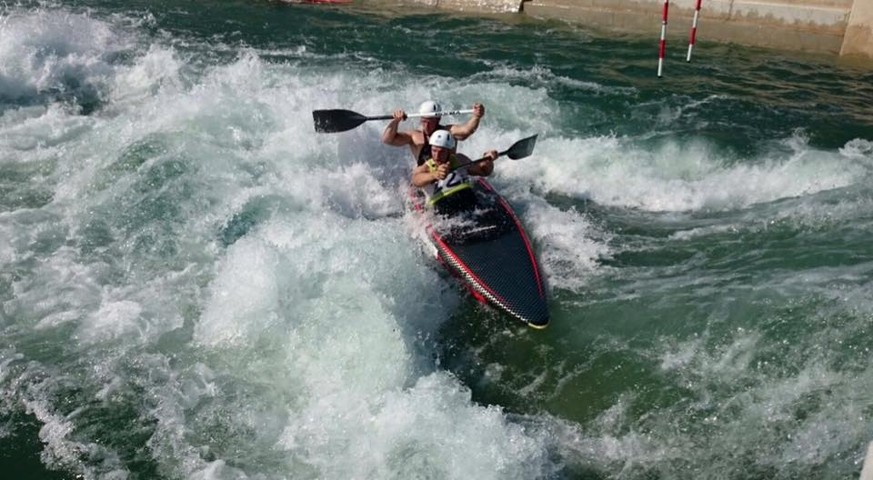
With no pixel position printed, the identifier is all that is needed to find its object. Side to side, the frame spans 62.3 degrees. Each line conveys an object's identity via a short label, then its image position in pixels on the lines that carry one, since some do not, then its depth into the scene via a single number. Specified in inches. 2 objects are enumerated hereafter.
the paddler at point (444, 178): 259.3
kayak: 226.5
